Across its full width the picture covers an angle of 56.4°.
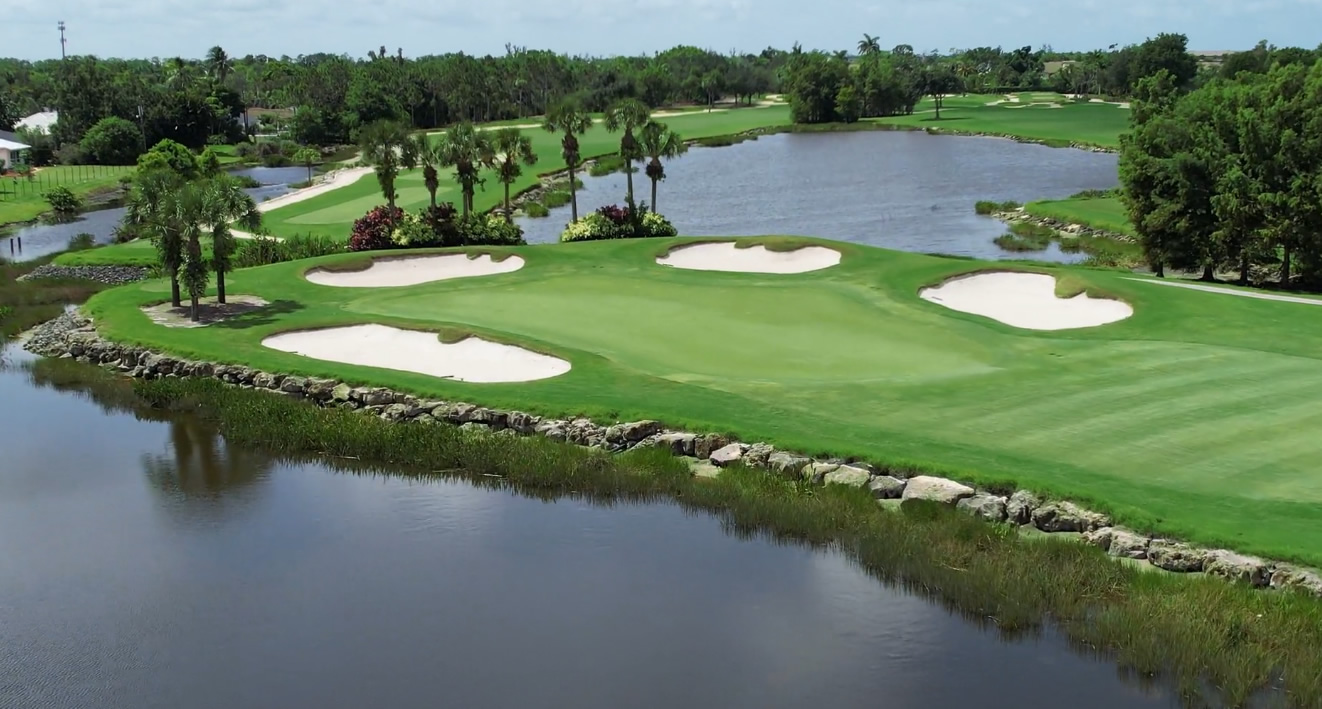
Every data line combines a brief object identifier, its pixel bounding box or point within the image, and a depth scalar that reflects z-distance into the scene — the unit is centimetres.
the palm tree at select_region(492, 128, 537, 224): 5459
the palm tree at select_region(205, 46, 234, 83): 16091
